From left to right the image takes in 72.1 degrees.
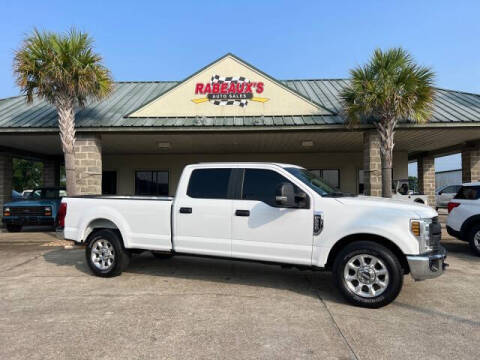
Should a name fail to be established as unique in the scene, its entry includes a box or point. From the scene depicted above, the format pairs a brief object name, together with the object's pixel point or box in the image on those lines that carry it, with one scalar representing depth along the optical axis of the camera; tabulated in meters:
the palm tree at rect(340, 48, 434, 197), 9.41
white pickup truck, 4.32
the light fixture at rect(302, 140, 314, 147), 13.39
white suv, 7.77
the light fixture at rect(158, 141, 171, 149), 13.52
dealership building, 10.86
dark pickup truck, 11.72
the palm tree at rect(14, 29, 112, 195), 9.31
